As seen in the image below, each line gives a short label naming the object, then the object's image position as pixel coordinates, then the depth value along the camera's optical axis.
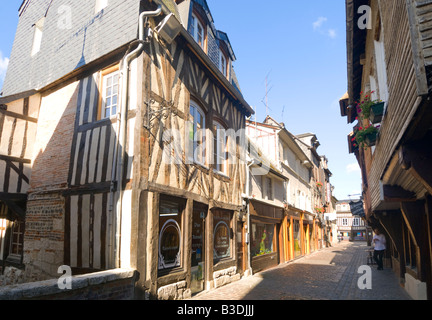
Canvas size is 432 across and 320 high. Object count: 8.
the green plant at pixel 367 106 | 5.51
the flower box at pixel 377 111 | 5.27
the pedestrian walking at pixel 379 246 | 11.52
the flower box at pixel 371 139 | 6.32
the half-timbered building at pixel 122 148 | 6.14
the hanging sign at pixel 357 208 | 16.61
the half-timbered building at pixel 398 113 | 3.12
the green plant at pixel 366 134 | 6.29
